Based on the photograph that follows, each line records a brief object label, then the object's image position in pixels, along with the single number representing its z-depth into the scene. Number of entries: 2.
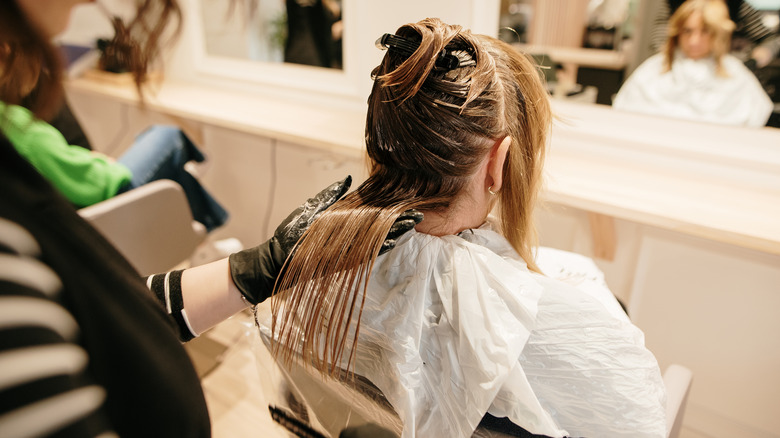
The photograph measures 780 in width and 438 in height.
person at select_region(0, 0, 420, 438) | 0.29
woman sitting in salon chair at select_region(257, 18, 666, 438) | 0.71
